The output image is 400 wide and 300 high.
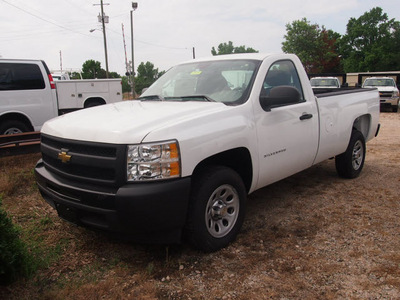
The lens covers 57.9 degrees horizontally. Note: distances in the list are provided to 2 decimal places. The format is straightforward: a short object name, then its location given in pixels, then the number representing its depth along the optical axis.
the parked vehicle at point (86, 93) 11.71
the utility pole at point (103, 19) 31.30
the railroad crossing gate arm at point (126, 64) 35.47
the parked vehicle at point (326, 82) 19.08
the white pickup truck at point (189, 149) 2.73
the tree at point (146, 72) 76.26
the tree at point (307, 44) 46.69
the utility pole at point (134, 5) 31.51
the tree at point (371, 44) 52.50
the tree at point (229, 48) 118.26
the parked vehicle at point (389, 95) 17.22
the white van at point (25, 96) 7.80
